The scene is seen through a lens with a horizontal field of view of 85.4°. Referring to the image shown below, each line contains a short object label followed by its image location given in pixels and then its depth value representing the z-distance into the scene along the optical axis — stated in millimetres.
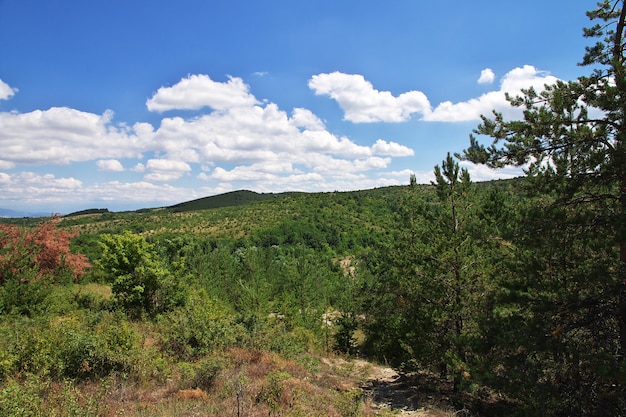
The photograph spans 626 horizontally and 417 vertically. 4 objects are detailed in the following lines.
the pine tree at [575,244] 6172
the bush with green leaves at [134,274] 16906
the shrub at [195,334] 10398
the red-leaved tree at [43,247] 16375
